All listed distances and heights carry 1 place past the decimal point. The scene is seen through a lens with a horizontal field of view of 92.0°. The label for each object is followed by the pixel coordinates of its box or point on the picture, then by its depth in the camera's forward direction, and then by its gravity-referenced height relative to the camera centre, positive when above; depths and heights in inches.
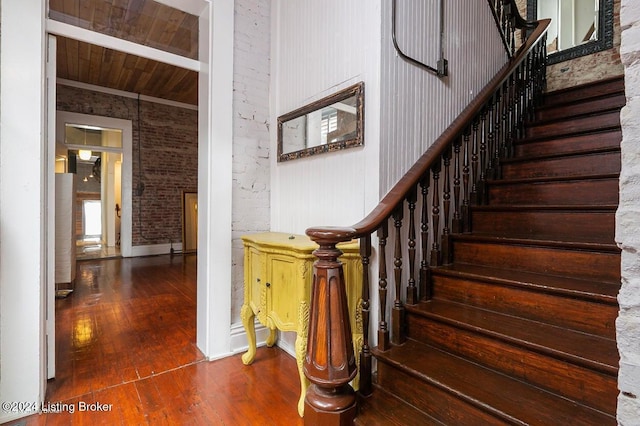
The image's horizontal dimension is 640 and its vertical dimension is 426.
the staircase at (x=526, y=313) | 47.1 -20.3
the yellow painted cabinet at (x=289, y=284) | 67.1 -17.6
